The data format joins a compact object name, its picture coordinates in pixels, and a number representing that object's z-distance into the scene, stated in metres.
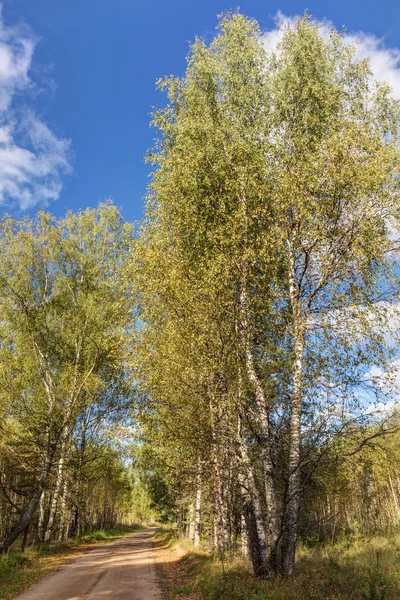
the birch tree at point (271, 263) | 11.42
